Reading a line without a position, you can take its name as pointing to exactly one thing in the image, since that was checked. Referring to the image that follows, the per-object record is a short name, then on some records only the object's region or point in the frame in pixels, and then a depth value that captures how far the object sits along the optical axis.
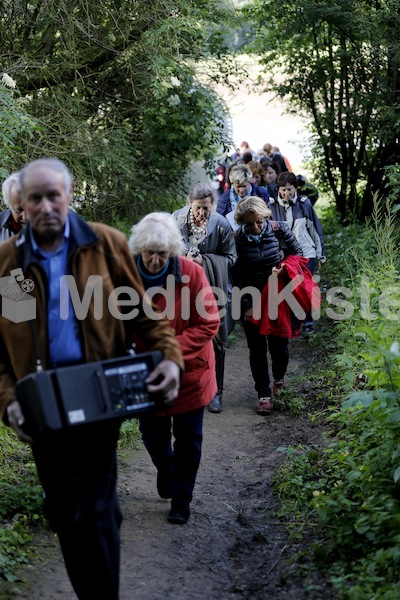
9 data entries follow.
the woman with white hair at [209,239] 7.51
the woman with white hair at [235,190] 10.03
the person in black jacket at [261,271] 8.19
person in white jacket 10.88
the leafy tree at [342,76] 13.49
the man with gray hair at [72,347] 3.58
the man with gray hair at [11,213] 5.64
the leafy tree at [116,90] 11.25
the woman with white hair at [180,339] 5.07
